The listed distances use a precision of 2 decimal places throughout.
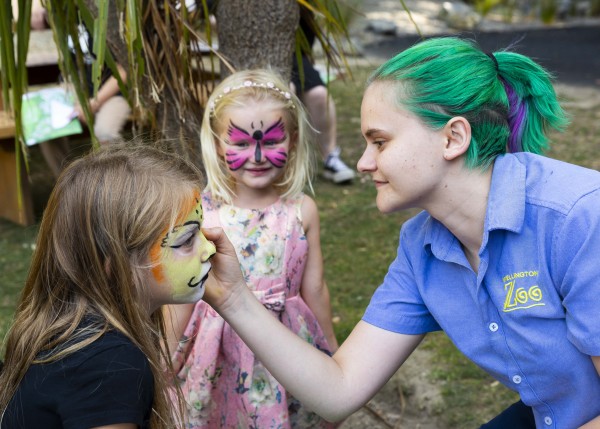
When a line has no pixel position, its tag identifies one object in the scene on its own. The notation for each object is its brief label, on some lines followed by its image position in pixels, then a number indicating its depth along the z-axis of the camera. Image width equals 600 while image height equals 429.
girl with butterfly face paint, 2.49
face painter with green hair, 1.82
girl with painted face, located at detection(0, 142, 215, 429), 1.61
